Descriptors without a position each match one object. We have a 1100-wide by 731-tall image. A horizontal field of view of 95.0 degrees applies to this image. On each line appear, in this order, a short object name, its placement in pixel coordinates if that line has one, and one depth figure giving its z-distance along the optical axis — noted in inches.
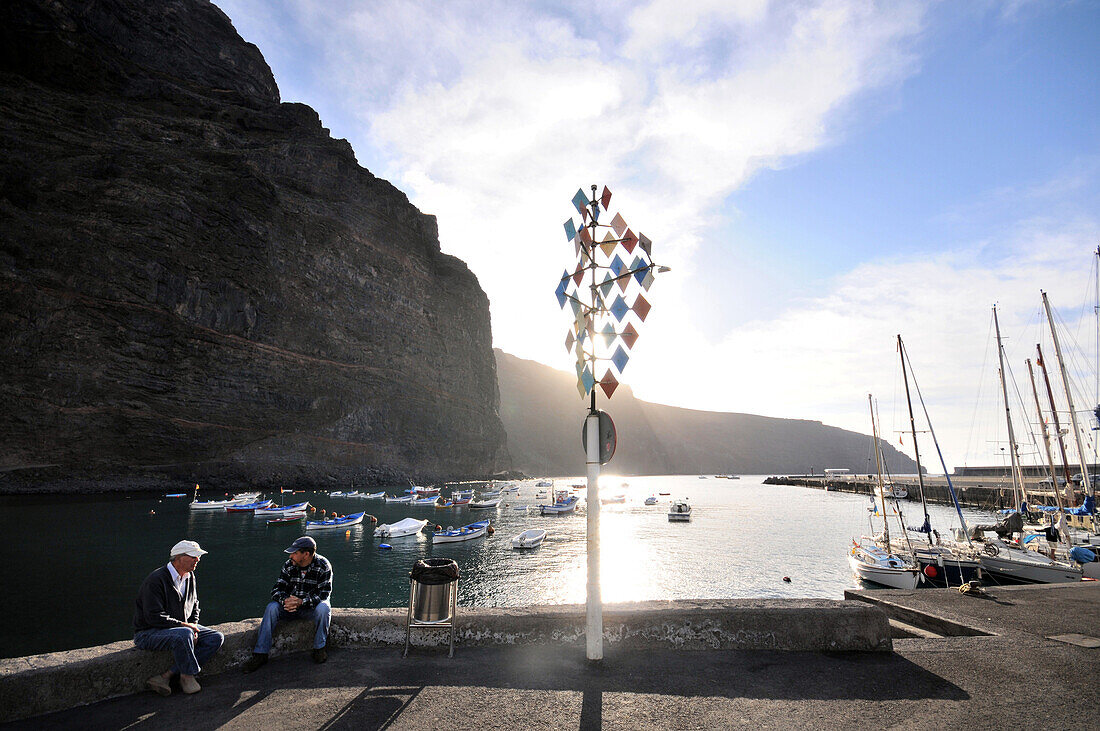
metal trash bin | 258.4
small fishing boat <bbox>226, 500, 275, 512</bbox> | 2243.4
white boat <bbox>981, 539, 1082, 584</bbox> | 944.9
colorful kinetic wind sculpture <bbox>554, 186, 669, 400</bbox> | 275.4
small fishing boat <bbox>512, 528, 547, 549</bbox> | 1611.7
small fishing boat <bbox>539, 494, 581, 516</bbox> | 2637.8
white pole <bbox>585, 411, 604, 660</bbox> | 241.1
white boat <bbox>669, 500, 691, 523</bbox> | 2566.4
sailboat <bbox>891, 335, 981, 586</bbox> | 1059.9
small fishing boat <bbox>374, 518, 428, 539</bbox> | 1726.1
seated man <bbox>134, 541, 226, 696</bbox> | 219.8
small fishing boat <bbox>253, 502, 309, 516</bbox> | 2073.1
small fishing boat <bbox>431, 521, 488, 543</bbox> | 1649.9
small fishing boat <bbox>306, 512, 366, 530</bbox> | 1835.3
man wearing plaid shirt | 247.6
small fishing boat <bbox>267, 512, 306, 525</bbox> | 1987.0
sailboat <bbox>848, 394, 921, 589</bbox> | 1080.0
